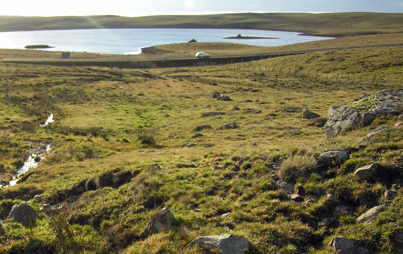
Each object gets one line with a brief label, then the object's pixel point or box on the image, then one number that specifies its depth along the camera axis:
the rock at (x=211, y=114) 34.00
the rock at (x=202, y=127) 27.88
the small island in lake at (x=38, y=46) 159.91
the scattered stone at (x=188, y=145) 22.08
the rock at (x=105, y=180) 13.41
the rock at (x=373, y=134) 11.89
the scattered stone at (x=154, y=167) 13.70
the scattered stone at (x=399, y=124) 12.93
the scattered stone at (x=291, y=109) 31.87
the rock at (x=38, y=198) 13.68
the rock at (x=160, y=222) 9.09
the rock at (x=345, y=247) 7.19
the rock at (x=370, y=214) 7.96
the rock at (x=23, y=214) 11.14
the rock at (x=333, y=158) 10.74
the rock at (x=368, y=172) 9.46
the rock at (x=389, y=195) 8.37
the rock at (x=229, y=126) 27.20
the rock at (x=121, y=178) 13.44
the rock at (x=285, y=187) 10.20
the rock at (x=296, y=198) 9.63
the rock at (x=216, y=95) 46.31
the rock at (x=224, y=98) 43.97
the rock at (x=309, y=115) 27.16
